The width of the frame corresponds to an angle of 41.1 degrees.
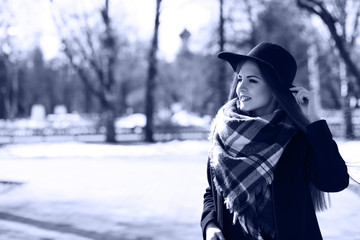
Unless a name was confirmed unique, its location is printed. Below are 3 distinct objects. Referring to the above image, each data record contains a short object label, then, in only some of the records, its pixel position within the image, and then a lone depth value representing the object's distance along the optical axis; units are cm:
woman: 203
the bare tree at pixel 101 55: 2275
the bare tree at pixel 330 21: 1436
